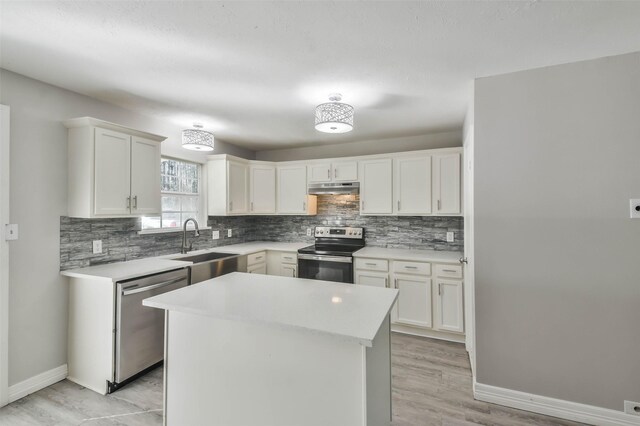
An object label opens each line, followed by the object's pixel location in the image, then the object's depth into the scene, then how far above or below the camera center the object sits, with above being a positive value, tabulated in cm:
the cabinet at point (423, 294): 317 -86
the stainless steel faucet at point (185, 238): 349 -26
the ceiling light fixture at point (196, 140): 312 +82
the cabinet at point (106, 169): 242 +41
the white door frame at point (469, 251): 230 -30
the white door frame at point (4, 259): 210 -31
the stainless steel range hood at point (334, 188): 401 +40
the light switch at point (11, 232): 213 -12
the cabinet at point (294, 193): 436 +36
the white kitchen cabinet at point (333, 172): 404 +64
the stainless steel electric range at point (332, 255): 368 -49
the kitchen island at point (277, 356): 133 -72
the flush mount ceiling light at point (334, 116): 240 +83
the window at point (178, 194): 353 +28
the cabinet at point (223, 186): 397 +41
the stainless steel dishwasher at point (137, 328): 230 -94
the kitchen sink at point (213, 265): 303 -55
